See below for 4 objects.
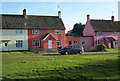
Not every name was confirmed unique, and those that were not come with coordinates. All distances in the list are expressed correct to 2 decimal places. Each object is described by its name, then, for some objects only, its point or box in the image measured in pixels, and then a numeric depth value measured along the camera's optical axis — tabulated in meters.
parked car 30.22
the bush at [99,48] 38.01
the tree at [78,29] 76.39
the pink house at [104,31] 51.94
